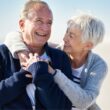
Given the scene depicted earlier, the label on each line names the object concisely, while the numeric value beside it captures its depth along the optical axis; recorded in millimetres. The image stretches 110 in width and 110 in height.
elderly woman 3111
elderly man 2742
